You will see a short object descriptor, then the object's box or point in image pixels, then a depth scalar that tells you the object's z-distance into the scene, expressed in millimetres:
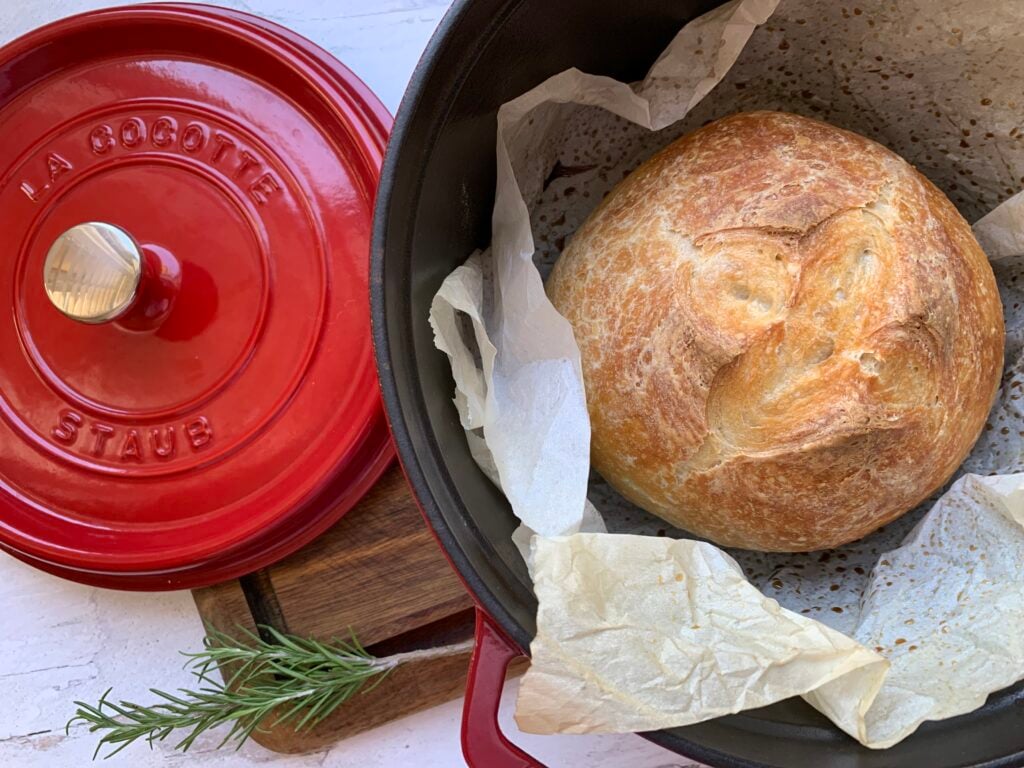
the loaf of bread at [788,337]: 679
